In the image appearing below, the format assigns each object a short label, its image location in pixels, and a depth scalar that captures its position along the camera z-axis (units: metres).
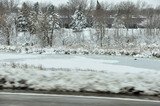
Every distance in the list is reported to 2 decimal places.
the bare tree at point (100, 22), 58.04
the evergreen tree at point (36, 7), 75.41
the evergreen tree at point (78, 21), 68.62
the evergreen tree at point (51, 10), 62.80
